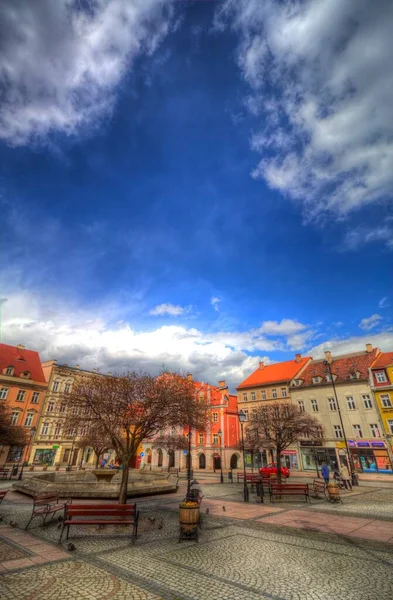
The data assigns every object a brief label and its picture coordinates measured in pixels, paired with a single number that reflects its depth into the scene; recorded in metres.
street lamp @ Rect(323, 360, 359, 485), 25.32
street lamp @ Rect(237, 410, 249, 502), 17.37
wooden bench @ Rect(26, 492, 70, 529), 10.24
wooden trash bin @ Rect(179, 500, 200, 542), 9.34
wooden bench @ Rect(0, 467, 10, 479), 27.70
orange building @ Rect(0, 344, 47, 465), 43.94
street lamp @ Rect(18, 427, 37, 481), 44.76
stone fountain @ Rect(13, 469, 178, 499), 16.91
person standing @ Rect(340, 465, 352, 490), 22.22
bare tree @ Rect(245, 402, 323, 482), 24.50
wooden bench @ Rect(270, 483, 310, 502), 16.23
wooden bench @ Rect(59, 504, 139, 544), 9.17
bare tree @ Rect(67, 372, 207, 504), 14.16
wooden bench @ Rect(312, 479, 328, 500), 18.22
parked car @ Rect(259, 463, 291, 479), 32.36
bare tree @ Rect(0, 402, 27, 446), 26.69
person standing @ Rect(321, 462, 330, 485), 22.34
